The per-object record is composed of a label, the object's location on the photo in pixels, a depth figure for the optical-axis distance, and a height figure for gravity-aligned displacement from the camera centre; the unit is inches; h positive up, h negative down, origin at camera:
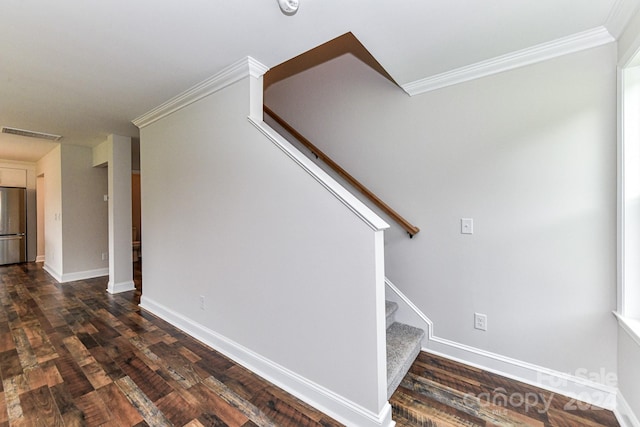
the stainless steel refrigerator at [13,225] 226.8 -9.6
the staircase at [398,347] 71.5 -41.1
